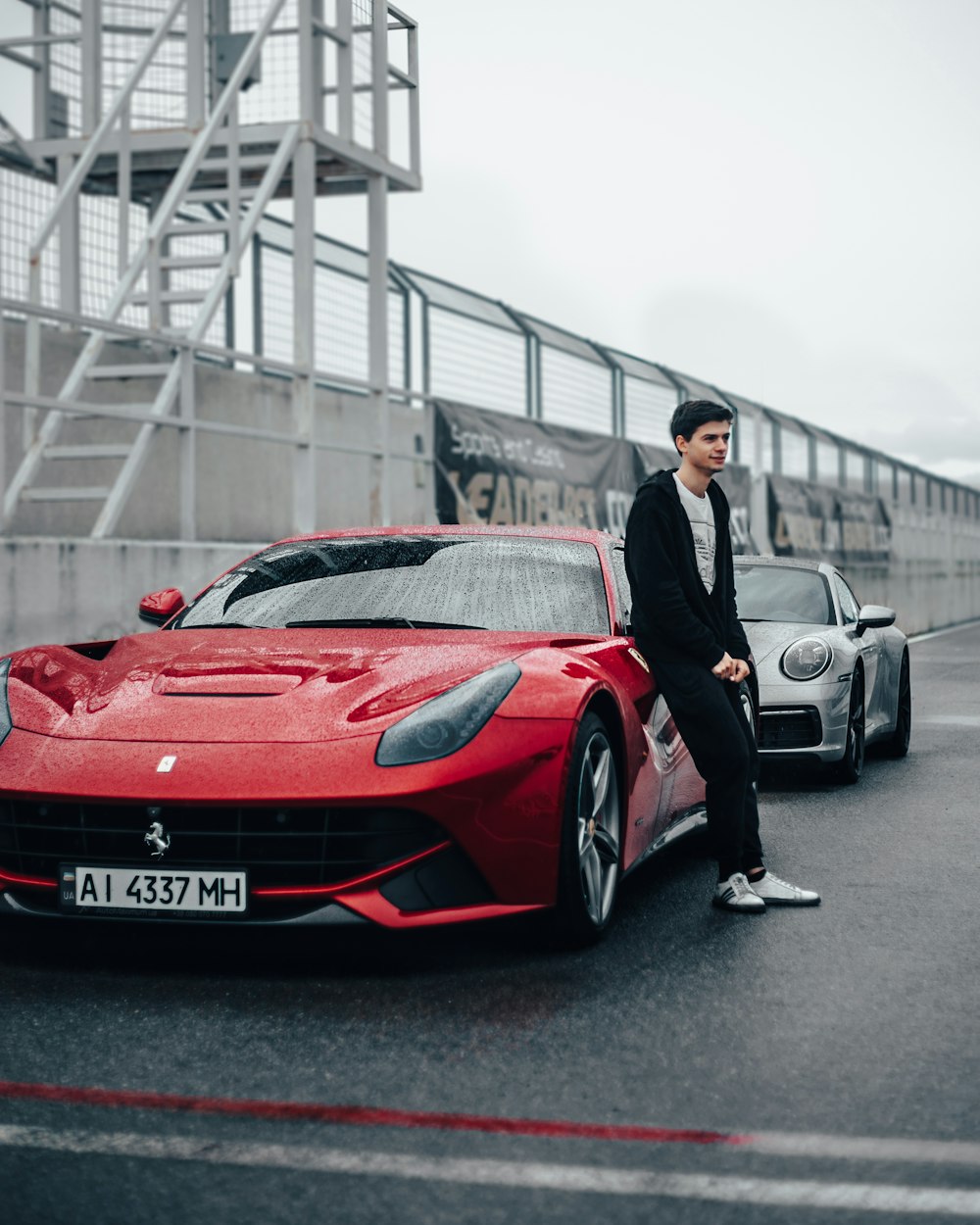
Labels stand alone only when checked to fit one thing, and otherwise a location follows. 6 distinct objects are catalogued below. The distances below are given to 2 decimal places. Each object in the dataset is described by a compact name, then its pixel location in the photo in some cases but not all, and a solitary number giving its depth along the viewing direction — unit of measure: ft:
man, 17.07
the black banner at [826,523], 79.97
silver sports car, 27.96
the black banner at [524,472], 47.93
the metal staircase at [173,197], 38.63
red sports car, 13.84
